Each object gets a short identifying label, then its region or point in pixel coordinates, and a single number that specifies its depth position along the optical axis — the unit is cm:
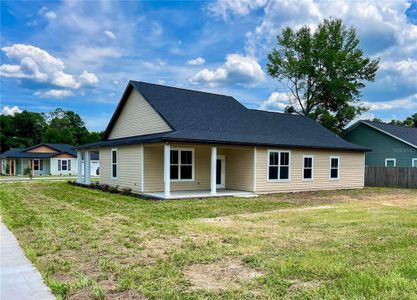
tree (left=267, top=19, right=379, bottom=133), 3566
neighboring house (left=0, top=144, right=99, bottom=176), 4162
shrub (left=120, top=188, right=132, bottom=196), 1562
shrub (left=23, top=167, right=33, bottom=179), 3841
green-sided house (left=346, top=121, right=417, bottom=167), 2609
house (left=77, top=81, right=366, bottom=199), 1573
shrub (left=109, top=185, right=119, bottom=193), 1665
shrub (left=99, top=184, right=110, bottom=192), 1747
